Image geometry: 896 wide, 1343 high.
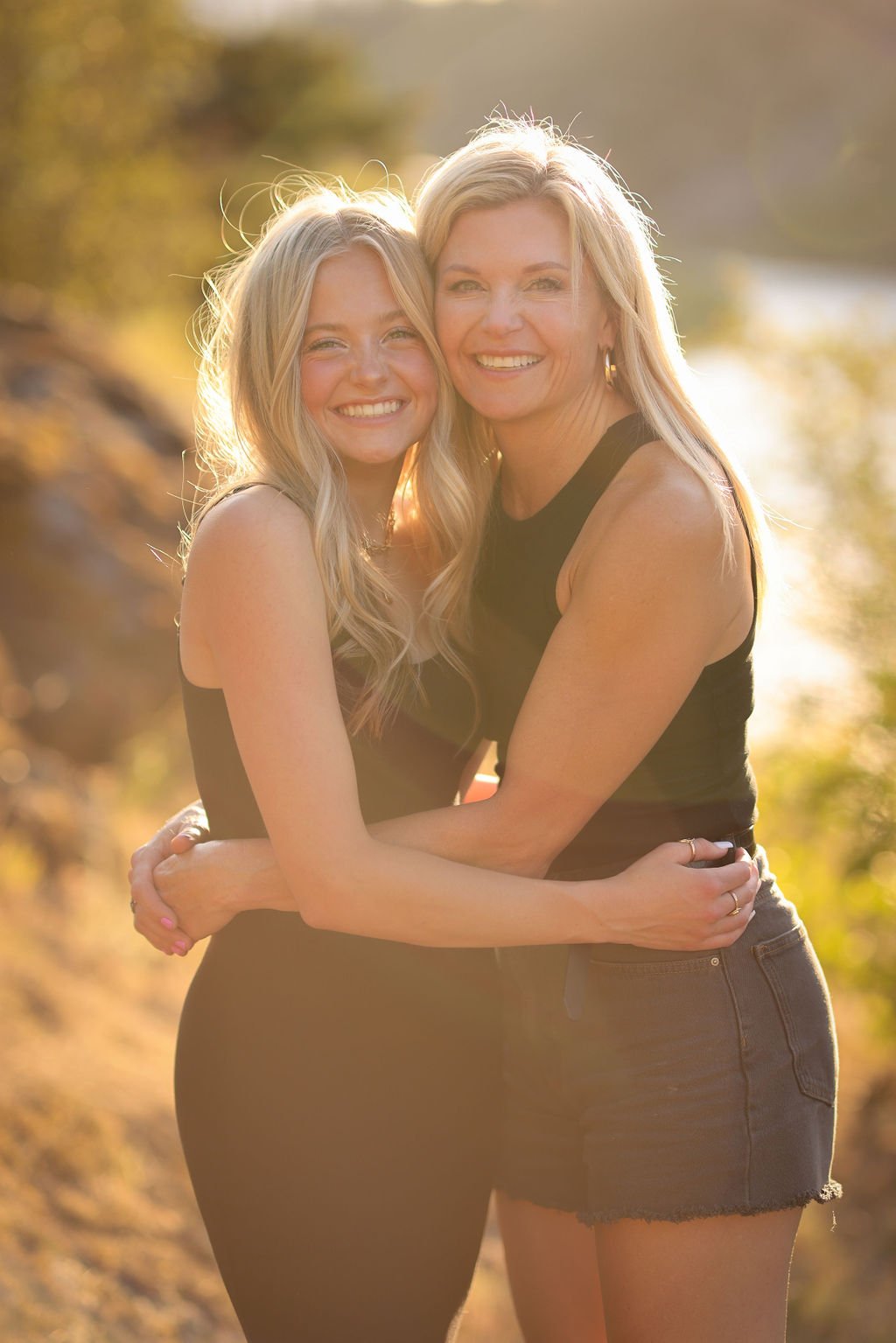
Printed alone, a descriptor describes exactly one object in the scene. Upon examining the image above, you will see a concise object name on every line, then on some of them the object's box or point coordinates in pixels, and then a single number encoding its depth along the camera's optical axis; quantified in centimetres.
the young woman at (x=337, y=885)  187
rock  621
